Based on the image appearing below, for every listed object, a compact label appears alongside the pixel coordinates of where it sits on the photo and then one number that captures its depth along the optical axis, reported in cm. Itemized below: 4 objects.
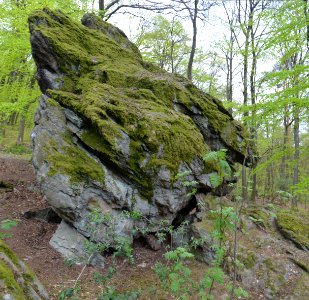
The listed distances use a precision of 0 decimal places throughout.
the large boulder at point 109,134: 581
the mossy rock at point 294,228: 862
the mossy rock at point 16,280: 267
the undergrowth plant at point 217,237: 313
